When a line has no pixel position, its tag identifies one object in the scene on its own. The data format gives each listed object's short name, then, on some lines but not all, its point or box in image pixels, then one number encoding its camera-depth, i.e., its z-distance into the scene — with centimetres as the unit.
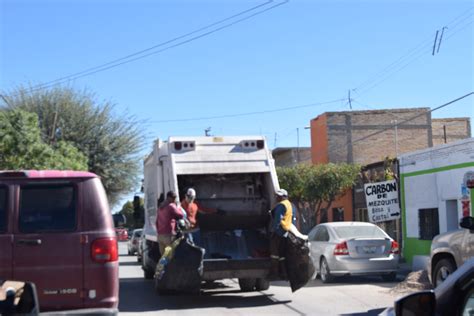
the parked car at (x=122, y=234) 5566
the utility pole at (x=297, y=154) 4662
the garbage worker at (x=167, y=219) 1241
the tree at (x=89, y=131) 3189
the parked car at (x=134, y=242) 3091
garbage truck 1316
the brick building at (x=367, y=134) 3919
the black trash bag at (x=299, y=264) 1202
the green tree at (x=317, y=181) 2962
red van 718
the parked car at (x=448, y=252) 1077
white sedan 1571
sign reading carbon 1991
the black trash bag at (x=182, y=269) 1144
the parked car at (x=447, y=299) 359
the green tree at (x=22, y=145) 2181
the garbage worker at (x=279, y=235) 1219
